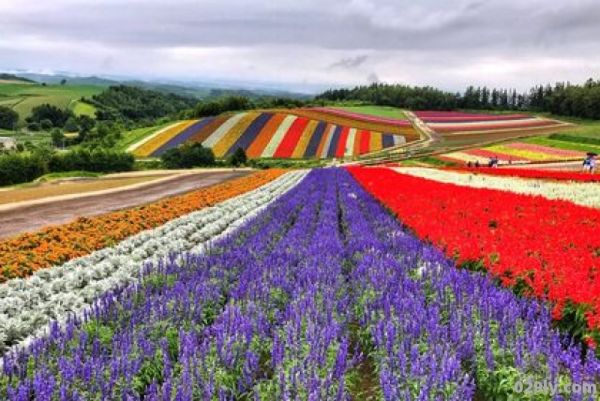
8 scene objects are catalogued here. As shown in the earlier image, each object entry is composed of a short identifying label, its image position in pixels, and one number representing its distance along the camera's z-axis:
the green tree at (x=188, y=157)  78.38
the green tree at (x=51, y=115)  185.38
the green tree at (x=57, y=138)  132.00
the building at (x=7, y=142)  114.53
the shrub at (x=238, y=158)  79.56
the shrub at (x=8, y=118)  180.38
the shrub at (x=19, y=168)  58.09
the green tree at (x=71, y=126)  166.88
